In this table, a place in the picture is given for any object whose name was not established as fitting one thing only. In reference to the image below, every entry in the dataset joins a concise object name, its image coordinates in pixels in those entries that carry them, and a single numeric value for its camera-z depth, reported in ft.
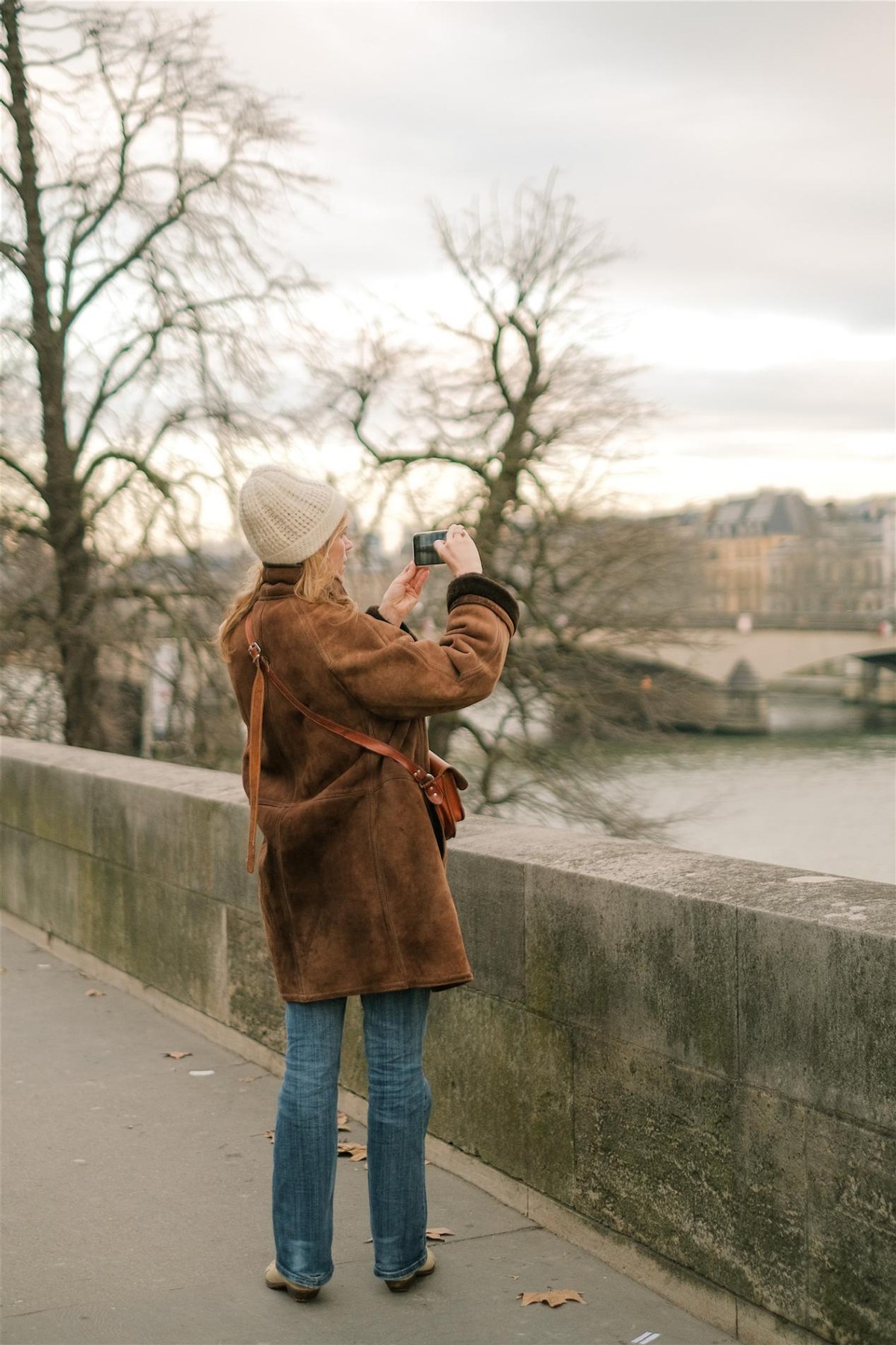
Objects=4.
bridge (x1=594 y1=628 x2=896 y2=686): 137.18
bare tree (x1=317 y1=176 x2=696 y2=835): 60.23
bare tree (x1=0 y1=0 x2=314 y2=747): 46.65
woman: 9.09
